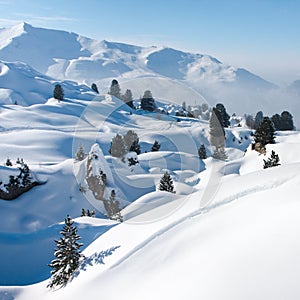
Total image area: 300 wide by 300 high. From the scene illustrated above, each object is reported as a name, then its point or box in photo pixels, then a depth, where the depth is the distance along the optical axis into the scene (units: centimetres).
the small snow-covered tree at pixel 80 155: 3227
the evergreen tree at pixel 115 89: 7881
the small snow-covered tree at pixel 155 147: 4983
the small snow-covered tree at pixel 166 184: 2855
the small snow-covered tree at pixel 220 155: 5041
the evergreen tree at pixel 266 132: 3959
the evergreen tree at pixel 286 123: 7138
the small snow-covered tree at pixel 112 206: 2470
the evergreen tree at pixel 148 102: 7829
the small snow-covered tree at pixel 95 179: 2780
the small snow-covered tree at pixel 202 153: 5053
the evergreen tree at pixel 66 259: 1231
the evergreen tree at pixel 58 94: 7494
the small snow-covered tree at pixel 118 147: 3784
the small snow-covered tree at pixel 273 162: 2805
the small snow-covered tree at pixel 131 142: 4348
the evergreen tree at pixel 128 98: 8194
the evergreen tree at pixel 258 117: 9241
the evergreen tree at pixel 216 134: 5806
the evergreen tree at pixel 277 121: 7143
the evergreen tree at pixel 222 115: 7179
